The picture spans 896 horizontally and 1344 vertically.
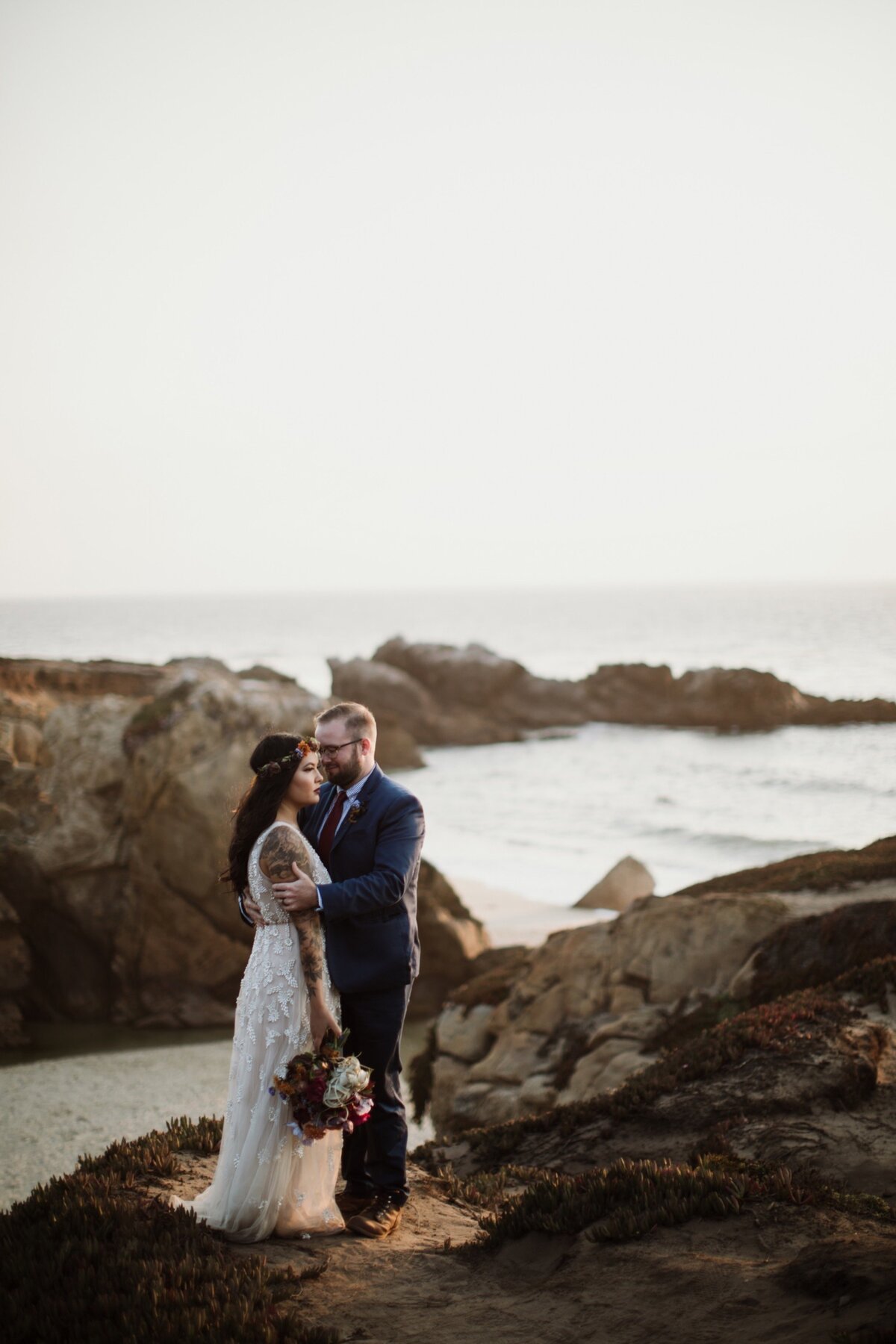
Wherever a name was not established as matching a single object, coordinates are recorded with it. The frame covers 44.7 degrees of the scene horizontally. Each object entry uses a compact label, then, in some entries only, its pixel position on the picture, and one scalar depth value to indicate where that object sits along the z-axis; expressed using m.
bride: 5.69
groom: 5.89
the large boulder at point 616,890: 23.66
